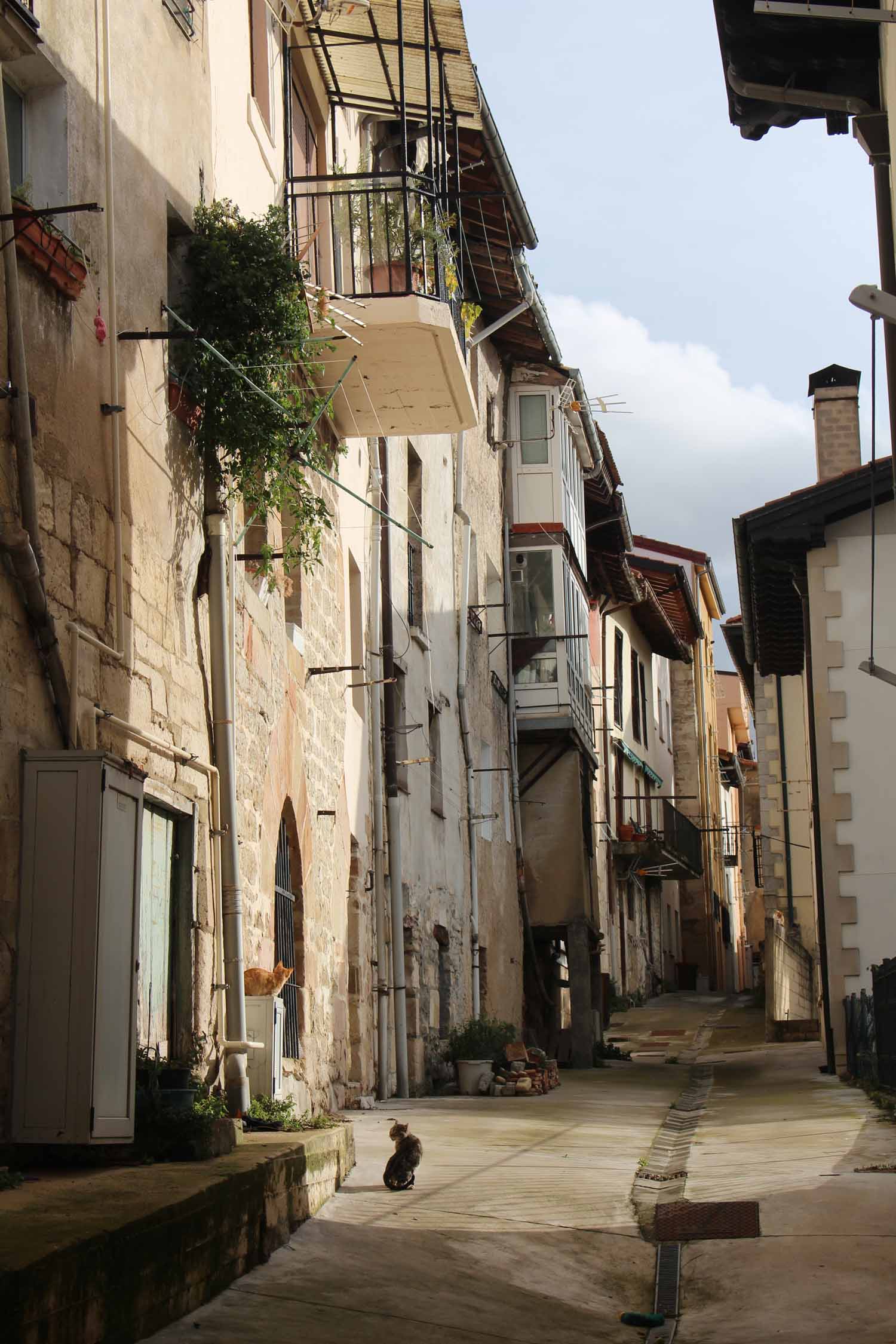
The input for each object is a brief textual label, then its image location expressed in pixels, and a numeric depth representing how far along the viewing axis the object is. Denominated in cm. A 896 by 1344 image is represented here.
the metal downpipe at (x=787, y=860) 2784
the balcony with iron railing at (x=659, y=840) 3303
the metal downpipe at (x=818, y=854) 1677
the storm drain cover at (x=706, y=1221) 771
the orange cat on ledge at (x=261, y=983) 965
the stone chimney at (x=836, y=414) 2367
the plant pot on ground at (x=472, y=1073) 1628
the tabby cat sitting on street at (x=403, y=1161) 840
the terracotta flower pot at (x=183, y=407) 888
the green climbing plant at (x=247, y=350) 914
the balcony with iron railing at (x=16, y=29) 647
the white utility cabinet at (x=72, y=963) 647
